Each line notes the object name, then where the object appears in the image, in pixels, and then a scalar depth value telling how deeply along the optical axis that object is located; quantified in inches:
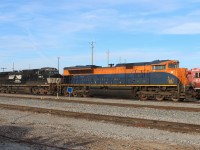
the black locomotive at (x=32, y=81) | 1497.3
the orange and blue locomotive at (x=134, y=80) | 1043.9
